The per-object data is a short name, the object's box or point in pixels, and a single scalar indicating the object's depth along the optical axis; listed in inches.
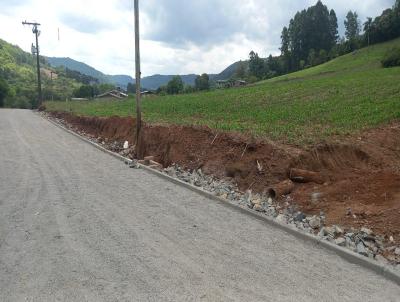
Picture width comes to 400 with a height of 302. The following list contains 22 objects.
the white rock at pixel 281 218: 311.1
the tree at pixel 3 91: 2955.2
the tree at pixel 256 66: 4538.1
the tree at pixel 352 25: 5073.8
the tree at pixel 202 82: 3770.7
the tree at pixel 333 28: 4751.5
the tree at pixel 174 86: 3396.9
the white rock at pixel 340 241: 266.2
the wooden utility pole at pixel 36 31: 2102.2
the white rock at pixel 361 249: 251.3
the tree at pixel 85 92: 4045.3
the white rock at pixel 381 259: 240.2
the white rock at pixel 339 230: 281.1
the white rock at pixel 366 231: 273.5
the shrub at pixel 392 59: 2104.8
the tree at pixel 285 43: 4589.1
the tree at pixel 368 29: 3599.4
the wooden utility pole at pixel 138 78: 625.3
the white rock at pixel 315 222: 297.9
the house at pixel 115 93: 3863.7
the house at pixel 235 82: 3752.5
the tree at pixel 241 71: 4926.7
